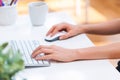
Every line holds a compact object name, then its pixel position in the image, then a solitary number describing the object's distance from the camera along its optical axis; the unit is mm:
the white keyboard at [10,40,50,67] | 930
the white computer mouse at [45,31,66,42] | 1140
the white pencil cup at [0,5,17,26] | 1289
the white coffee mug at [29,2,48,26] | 1285
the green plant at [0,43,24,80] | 569
